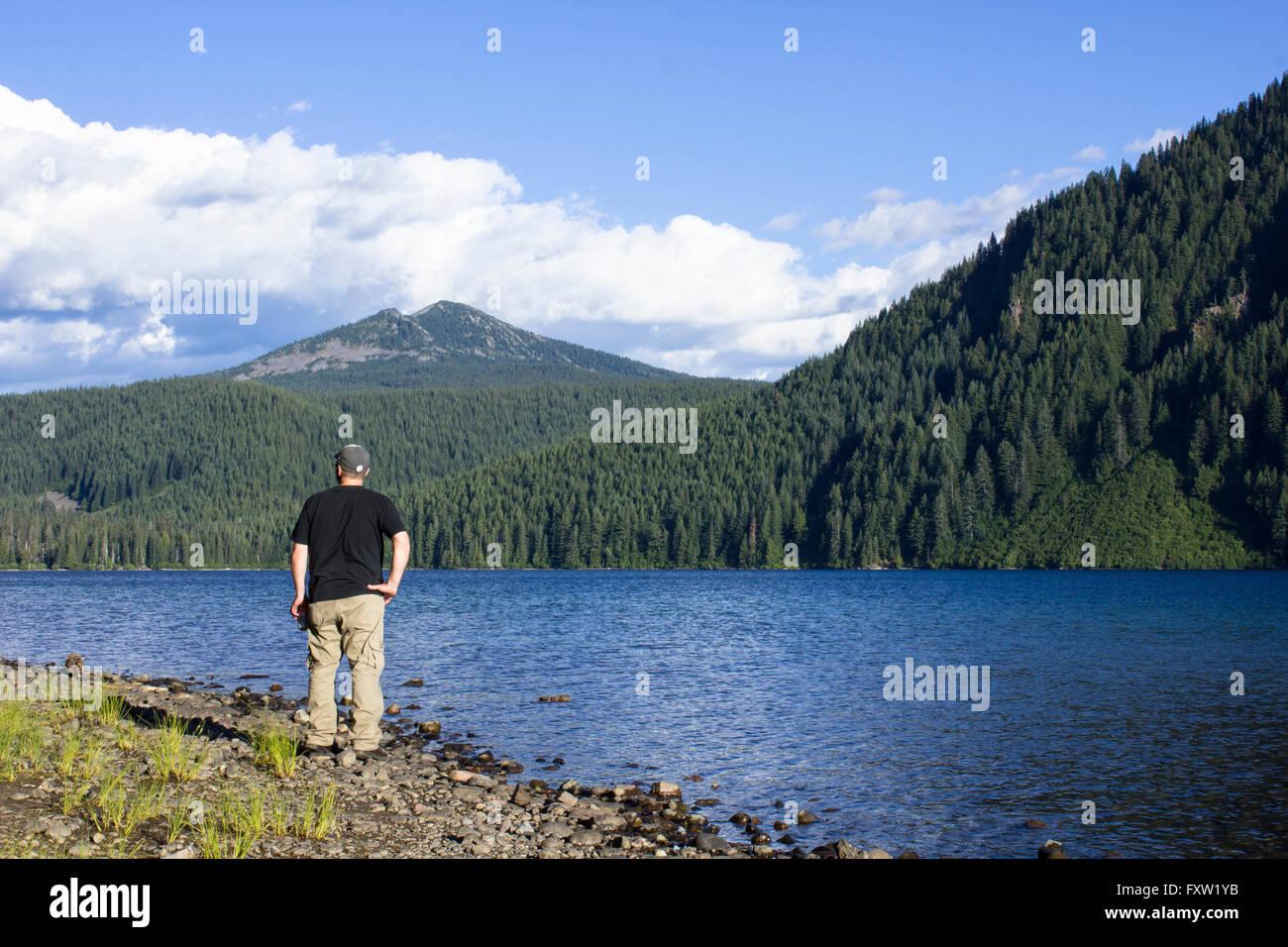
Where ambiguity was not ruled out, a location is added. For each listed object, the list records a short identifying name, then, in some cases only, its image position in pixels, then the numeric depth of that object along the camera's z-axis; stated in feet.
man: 47.96
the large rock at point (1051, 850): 54.70
